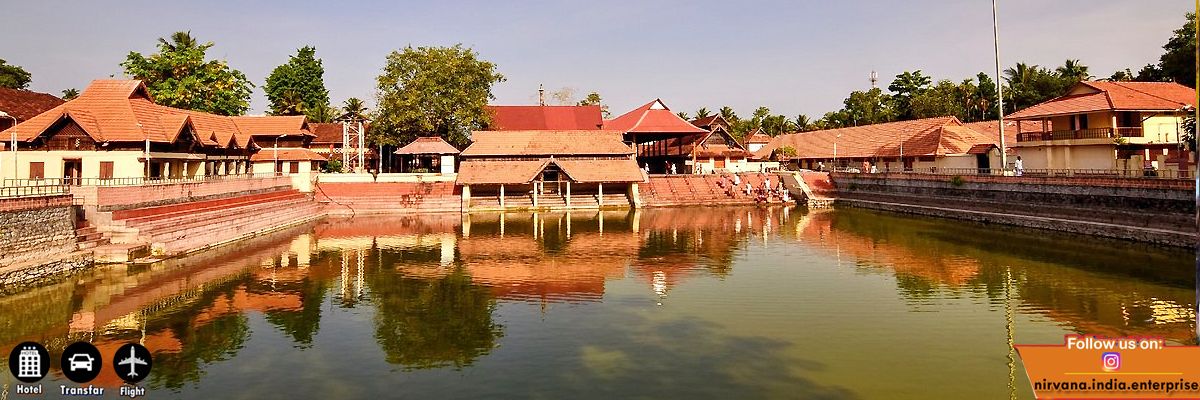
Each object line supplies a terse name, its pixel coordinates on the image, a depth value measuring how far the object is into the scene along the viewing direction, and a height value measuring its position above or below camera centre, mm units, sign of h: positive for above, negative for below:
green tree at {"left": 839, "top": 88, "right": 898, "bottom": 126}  83125 +12333
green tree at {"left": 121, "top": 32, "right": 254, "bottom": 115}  49844 +10213
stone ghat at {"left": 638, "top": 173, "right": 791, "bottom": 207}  50906 +829
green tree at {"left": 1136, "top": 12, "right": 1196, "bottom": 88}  48188 +10616
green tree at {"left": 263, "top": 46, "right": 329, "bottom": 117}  81438 +15758
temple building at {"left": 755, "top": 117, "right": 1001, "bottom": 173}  50375 +4980
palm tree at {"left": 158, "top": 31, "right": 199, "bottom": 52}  55250 +14223
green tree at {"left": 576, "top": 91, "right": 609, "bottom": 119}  90688 +14488
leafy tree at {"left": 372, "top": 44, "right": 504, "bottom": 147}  53562 +9317
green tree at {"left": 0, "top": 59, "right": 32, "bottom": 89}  65475 +14168
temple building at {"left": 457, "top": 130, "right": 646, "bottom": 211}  48034 +2476
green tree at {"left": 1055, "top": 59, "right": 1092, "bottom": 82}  67062 +13539
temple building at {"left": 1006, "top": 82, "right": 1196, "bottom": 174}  33969 +4019
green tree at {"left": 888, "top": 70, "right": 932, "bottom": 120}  83562 +14856
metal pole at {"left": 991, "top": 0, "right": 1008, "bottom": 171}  36688 +5844
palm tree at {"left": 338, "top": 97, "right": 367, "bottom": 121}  83062 +12328
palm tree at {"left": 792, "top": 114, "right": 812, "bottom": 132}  102812 +12328
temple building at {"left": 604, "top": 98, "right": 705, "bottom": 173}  57562 +6305
